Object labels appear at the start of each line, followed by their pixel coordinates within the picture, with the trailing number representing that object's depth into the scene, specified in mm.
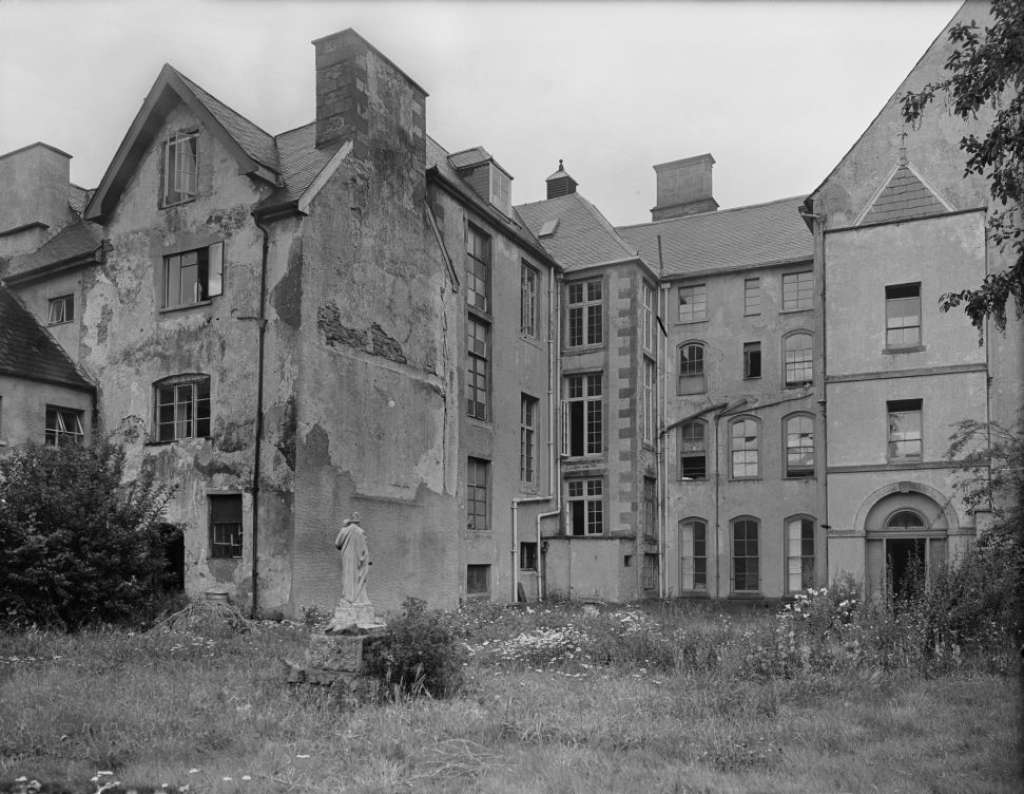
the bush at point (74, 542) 18609
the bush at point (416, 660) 12359
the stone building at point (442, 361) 22500
